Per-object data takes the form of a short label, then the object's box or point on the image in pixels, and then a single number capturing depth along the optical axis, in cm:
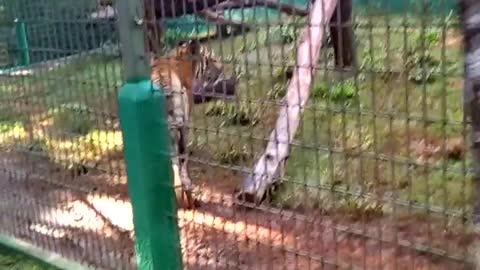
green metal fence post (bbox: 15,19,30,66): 363
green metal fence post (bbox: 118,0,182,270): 285
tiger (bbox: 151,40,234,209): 274
